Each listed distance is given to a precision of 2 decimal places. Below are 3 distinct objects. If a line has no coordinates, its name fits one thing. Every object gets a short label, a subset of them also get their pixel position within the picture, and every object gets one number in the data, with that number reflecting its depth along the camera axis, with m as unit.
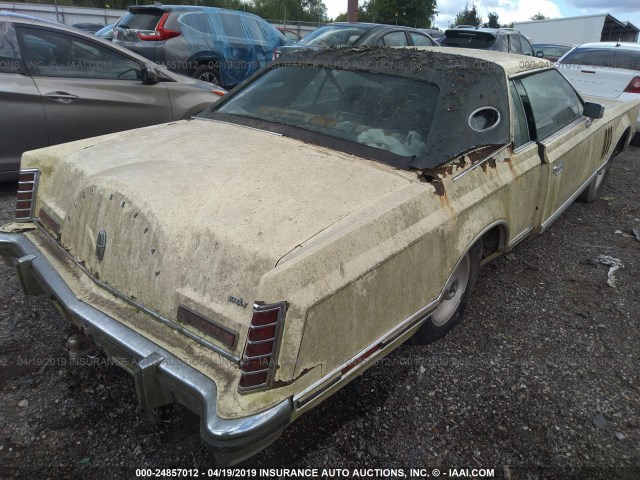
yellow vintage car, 1.65
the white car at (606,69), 7.20
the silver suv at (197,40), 7.79
